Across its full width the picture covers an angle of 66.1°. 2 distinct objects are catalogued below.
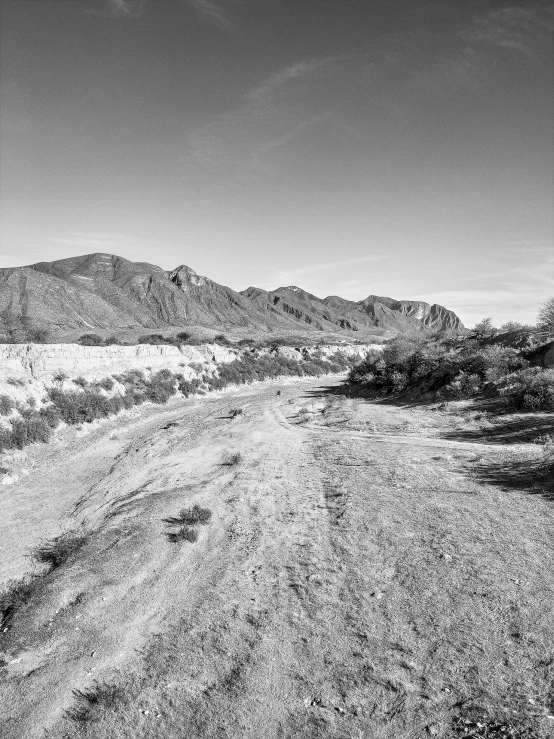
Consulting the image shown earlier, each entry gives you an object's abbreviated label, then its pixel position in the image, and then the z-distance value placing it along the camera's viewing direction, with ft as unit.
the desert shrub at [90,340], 158.11
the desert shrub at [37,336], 168.87
